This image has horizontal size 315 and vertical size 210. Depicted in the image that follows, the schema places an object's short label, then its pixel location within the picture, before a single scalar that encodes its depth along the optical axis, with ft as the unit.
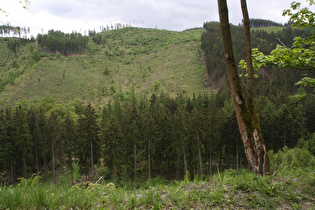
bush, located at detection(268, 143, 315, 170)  63.49
